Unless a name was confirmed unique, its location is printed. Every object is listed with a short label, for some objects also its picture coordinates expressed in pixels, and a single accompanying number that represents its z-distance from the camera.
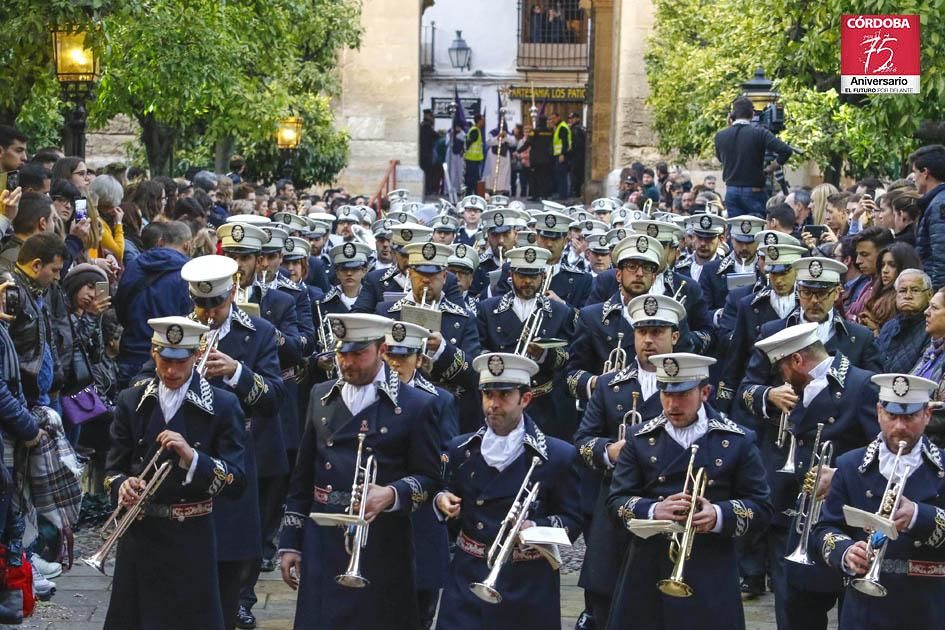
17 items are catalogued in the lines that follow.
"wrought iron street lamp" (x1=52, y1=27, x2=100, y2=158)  15.05
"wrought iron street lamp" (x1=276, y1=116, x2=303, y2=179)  26.75
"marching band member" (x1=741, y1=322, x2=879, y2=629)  9.28
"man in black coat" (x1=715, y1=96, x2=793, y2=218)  17.47
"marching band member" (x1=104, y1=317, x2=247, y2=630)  8.41
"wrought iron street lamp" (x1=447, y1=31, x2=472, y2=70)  55.16
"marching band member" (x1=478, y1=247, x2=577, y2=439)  12.55
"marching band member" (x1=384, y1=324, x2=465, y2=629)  9.09
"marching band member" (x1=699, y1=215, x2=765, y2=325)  14.96
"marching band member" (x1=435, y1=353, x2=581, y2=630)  8.27
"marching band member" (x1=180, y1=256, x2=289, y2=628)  9.57
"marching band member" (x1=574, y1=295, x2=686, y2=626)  9.56
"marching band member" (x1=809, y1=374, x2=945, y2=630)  7.89
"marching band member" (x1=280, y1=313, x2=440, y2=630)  8.48
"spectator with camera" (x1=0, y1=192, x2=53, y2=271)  11.45
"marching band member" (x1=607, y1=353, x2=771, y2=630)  8.22
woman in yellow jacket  13.85
